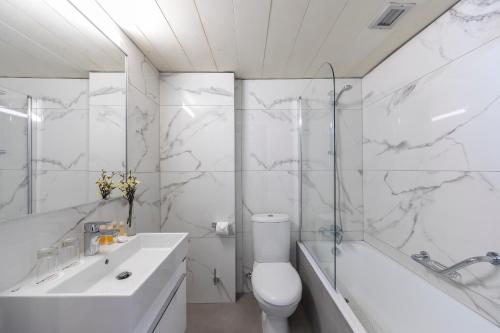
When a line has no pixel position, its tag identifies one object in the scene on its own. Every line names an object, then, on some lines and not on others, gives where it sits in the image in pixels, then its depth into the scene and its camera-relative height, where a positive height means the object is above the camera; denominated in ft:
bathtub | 3.97 -2.85
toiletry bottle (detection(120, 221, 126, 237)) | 4.57 -1.32
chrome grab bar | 3.51 -1.92
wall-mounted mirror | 2.69 +0.91
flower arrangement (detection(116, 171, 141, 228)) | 4.78 -0.46
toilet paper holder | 6.86 -1.82
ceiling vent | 4.16 +3.04
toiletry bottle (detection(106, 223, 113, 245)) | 3.91 -1.21
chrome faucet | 3.72 -1.20
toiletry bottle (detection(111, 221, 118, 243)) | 3.97 -1.10
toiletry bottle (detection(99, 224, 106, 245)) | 3.85 -1.14
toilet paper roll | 6.66 -1.84
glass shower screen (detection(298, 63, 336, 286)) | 4.72 -0.05
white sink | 2.50 -1.66
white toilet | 4.94 -2.85
